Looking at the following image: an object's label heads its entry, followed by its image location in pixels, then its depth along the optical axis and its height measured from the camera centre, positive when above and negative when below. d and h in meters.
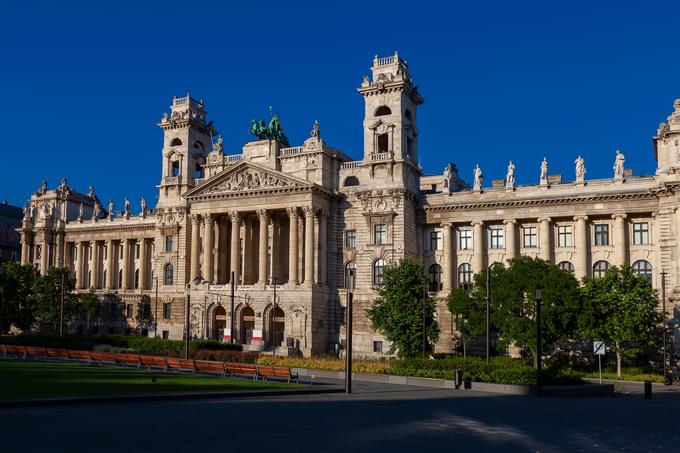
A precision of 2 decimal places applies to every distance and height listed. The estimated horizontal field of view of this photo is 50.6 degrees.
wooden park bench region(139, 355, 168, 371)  51.11 -4.78
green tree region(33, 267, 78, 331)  95.88 -0.18
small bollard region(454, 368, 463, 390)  45.19 -5.18
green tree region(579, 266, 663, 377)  60.25 -1.24
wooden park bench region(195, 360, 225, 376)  47.75 -4.87
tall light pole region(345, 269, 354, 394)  39.31 -3.47
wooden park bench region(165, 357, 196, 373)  49.06 -4.81
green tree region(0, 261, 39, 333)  92.25 -0.20
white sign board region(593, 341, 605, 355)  51.48 -3.73
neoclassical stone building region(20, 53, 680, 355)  71.31 +7.45
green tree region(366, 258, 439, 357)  65.00 -1.43
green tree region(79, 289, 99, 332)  99.94 -1.28
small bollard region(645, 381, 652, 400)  41.75 -5.50
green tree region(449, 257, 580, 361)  60.22 -0.64
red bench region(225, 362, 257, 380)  45.66 -4.78
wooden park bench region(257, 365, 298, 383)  44.41 -4.88
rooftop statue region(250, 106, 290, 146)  88.06 +20.10
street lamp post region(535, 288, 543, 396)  41.62 -4.34
